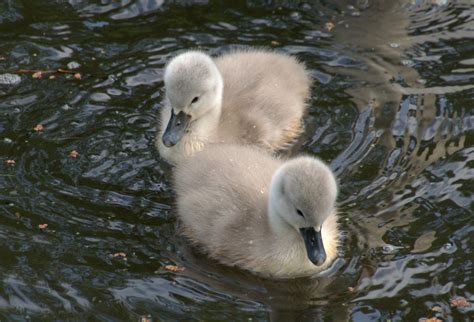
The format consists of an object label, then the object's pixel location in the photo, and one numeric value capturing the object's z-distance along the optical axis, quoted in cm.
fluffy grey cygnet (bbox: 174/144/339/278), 983
